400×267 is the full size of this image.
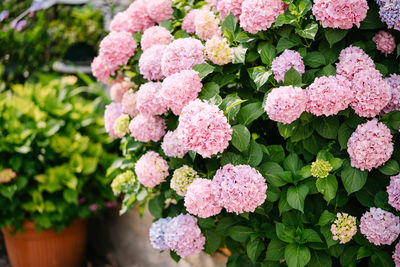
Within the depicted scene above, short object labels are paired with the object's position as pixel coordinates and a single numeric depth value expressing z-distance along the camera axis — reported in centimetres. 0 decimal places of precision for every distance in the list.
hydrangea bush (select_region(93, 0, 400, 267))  140
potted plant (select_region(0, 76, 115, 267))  273
